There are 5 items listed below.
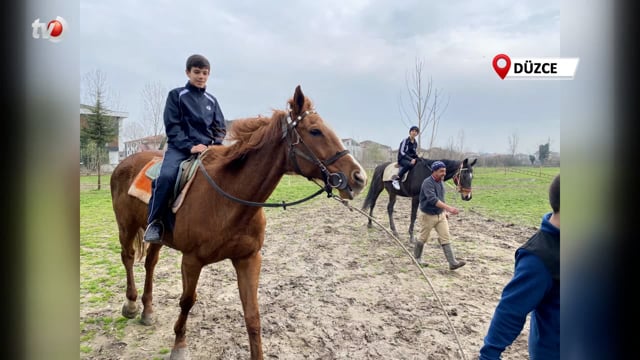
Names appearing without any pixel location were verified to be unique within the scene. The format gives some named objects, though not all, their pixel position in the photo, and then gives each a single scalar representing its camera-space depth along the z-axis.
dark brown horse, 5.82
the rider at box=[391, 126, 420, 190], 6.59
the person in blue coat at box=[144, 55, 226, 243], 2.38
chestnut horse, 1.99
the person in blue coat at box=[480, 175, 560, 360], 1.26
